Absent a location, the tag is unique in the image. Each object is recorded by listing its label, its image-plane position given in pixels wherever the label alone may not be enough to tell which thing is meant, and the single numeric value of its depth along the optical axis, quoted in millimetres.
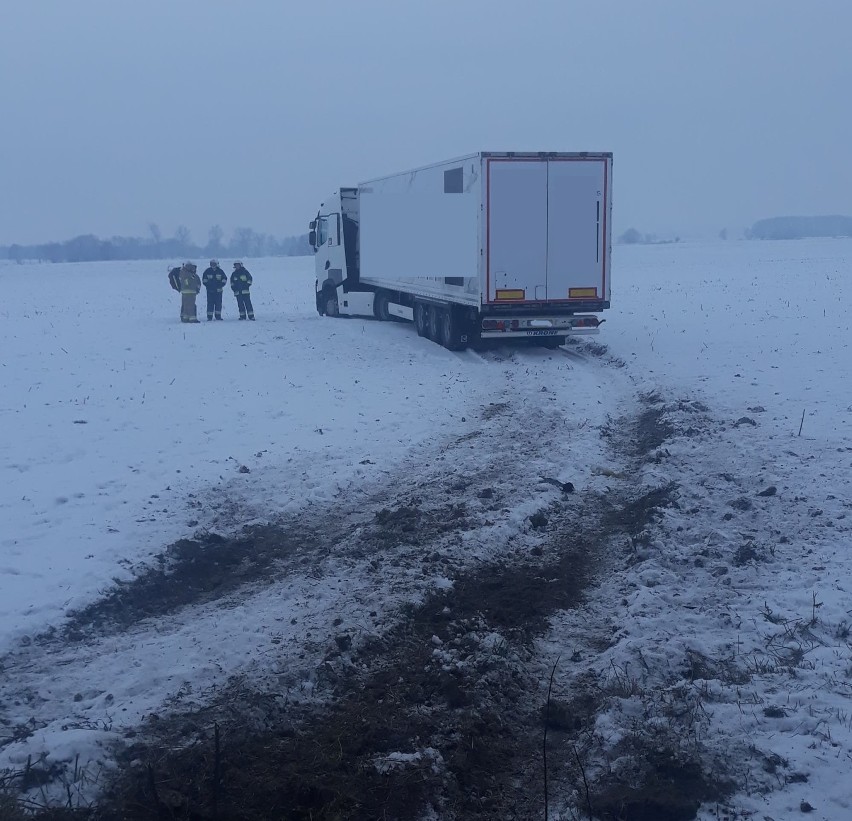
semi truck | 17078
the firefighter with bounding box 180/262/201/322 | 23672
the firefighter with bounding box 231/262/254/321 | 24250
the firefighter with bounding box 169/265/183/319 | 24922
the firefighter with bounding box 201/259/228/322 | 24344
